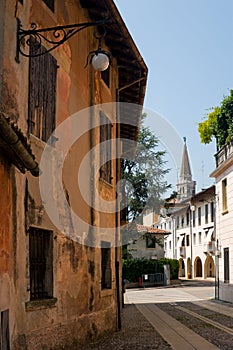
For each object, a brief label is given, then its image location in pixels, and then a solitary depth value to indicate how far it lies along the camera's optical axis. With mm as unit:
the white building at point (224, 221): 25156
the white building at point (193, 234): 51225
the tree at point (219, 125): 27728
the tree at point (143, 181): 38312
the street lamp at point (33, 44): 7939
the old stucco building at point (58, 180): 7562
